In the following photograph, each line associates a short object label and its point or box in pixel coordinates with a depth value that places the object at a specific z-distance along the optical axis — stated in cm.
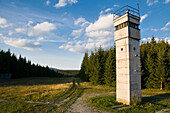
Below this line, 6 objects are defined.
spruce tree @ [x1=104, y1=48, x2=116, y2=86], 2991
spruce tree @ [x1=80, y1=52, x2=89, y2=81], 4584
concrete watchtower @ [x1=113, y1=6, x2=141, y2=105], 1317
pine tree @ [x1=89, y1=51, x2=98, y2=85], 3488
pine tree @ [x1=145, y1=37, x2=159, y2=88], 2667
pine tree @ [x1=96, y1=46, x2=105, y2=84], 3409
